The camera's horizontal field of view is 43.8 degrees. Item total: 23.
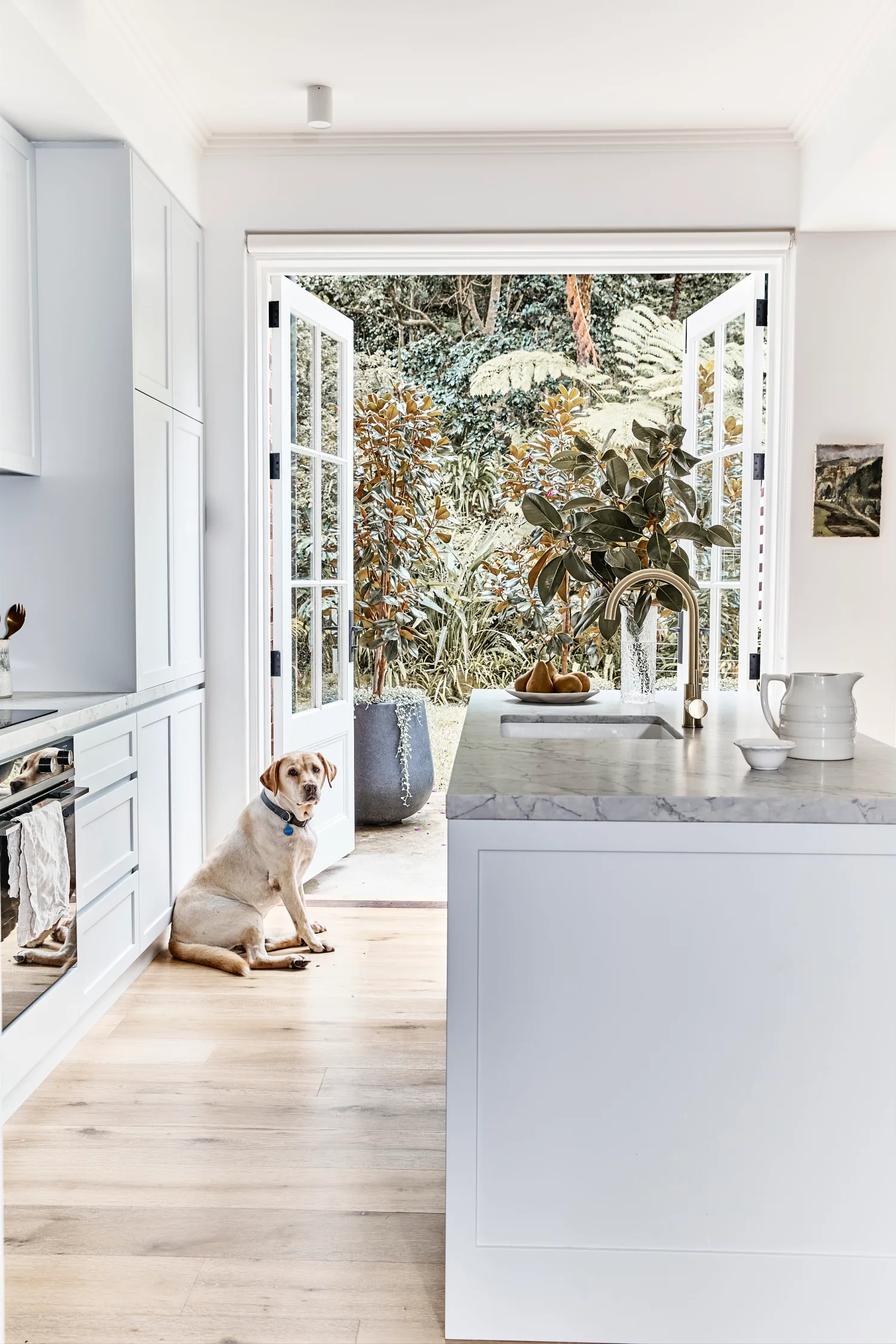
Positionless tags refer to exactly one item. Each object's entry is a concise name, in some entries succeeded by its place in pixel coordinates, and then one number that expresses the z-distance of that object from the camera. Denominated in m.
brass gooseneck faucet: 2.33
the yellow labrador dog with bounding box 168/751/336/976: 3.49
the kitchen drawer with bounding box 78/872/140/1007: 2.86
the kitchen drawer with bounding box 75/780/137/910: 2.80
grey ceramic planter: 5.35
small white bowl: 1.79
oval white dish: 2.86
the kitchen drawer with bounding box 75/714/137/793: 2.79
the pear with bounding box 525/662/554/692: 2.93
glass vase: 2.77
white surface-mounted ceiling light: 3.44
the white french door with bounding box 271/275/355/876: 4.09
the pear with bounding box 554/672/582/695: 2.93
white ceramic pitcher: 1.95
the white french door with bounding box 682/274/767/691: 4.01
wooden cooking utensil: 3.05
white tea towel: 2.33
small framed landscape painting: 3.83
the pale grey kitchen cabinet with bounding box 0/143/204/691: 3.14
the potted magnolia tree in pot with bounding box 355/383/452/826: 5.48
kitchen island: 1.64
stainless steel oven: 2.31
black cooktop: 2.50
